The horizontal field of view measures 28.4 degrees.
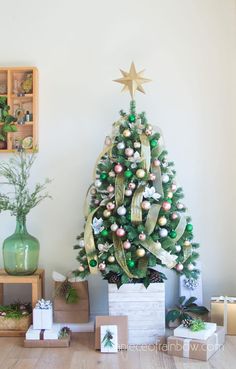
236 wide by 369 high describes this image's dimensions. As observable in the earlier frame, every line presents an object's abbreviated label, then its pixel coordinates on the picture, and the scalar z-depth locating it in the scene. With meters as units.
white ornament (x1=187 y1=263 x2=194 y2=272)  2.58
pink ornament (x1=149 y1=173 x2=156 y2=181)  2.53
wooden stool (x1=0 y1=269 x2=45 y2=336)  2.70
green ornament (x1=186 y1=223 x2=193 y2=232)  2.58
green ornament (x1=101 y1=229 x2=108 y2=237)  2.49
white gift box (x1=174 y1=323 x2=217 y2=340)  2.33
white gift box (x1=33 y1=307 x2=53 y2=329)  2.57
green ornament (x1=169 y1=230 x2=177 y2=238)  2.50
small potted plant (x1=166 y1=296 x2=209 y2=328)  2.70
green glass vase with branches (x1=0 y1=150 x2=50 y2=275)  2.77
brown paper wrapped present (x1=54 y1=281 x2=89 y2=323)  2.73
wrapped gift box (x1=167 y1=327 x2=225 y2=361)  2.28
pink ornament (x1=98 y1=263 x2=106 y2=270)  2.46
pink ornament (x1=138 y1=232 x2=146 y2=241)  2.43
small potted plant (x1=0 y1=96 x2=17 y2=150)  2.94
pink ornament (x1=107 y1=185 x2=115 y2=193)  2.54
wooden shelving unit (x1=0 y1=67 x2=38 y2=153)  2.97
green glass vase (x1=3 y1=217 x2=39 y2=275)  2.76
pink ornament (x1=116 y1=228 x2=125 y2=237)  2.44
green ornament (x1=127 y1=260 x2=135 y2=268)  2.44
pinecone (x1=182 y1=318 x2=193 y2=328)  2.41
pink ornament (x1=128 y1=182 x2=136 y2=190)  2.51
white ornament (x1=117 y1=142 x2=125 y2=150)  2.53
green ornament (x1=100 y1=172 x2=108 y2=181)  2.59
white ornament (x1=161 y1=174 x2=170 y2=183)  2.57
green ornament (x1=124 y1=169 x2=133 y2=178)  2.49
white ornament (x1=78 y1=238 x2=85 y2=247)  2.55
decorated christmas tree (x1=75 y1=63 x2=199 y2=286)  2.46
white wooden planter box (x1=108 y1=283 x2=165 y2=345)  2.54
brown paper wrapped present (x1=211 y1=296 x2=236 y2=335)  2.66
